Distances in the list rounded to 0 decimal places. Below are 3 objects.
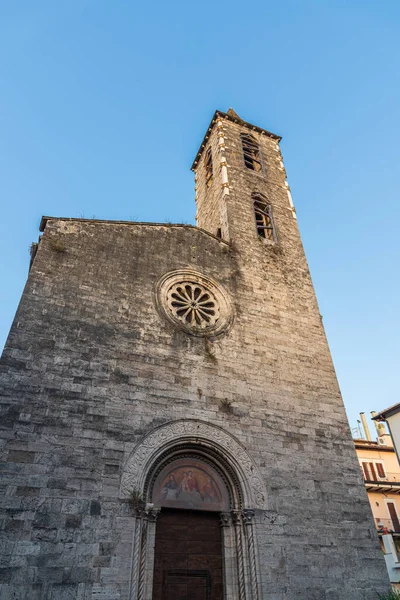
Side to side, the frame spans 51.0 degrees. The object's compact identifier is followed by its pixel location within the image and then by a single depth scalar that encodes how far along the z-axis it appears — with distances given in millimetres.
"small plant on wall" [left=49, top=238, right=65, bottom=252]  8984
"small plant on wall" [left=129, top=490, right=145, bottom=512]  6637
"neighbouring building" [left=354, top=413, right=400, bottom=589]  17078
